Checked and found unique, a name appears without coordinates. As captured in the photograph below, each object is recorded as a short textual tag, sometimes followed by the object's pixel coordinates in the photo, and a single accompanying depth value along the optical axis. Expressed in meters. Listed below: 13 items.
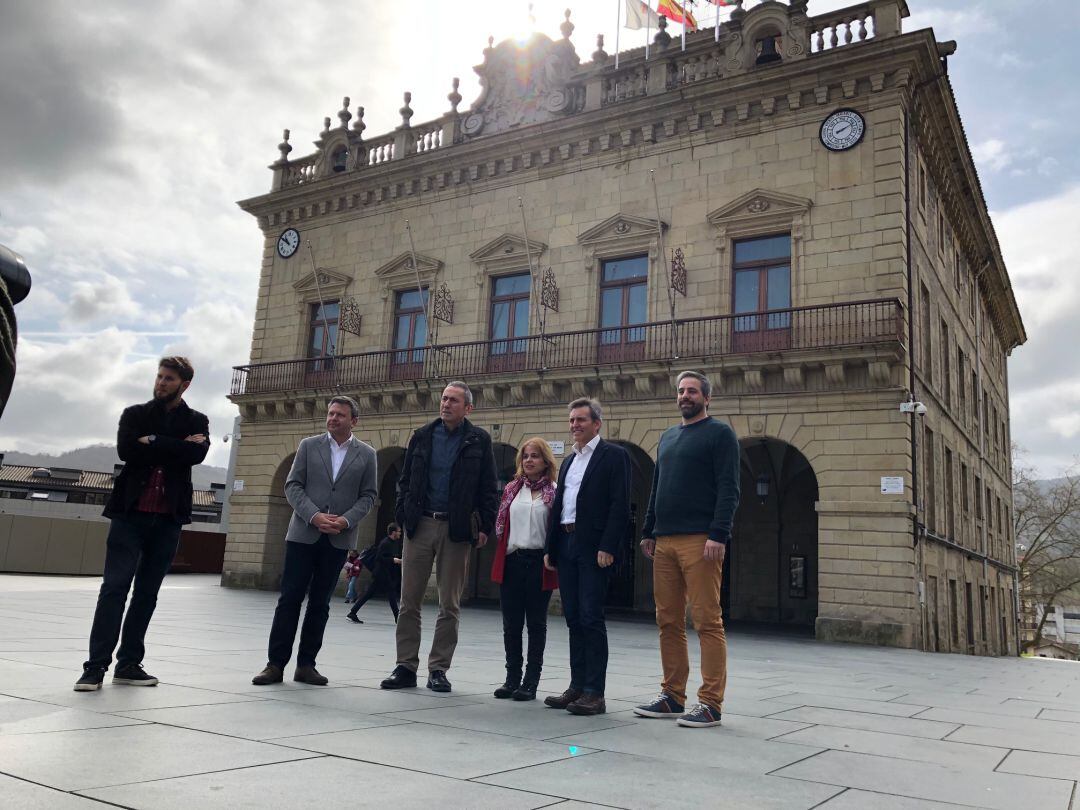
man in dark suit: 5.46
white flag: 22.69
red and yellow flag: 22.84
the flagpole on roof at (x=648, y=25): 22.59
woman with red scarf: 5.93
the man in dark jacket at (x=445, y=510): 6.12
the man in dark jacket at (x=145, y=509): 5.28
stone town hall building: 17.25
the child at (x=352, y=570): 17.38
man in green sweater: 5.16
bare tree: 41.50
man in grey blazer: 5.95
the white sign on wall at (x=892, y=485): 16.39
